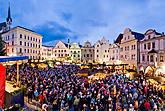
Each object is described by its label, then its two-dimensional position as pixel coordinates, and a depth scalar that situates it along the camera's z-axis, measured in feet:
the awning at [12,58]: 23.39
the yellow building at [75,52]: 171.02
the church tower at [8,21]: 173.24
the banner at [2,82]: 22.19
